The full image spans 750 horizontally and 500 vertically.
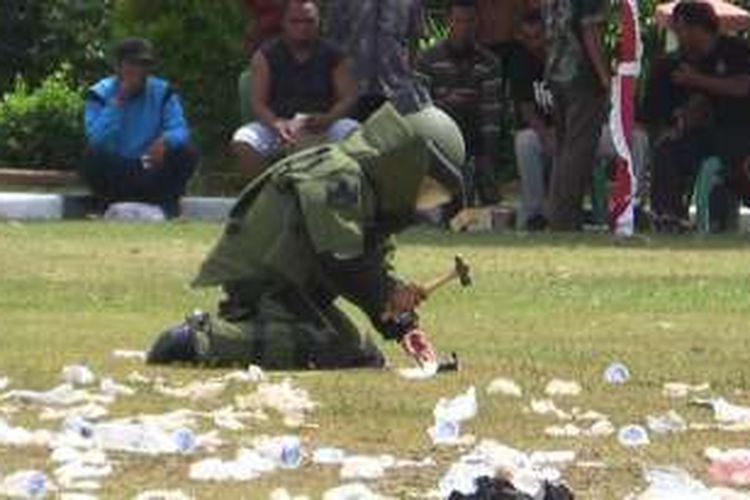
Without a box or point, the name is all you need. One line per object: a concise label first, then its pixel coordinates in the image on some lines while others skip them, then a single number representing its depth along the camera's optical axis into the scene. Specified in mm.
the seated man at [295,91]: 30023
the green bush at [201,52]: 41297
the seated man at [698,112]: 32919
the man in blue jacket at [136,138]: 33791
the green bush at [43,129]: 45003
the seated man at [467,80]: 33885
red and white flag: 30412
